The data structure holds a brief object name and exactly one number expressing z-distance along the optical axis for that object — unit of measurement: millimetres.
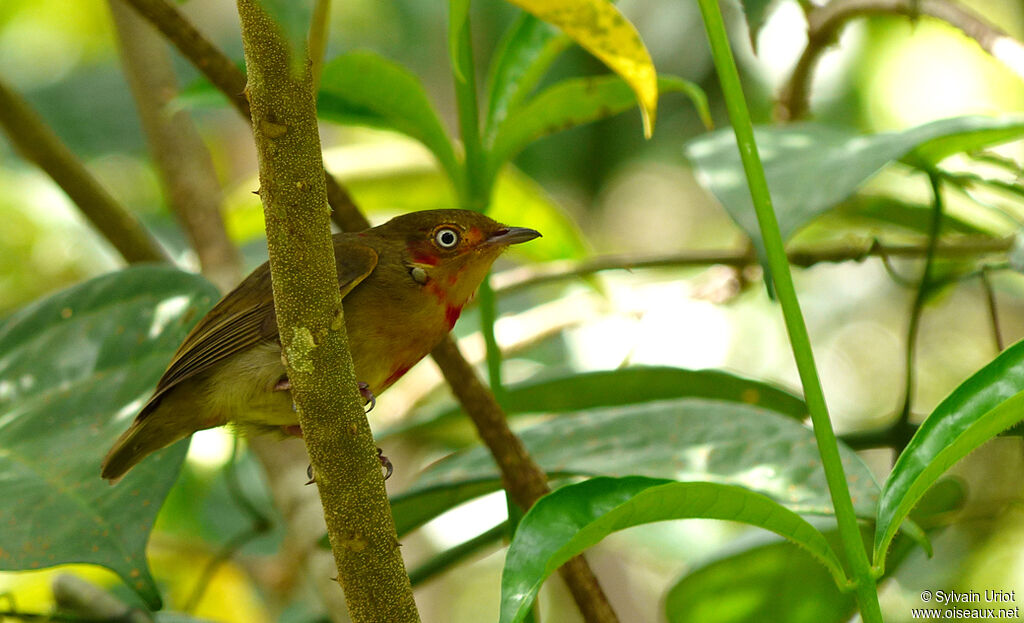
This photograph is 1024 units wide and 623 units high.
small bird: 5500
